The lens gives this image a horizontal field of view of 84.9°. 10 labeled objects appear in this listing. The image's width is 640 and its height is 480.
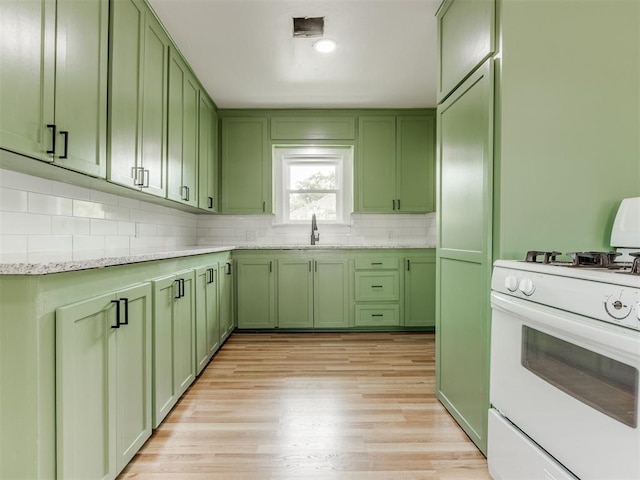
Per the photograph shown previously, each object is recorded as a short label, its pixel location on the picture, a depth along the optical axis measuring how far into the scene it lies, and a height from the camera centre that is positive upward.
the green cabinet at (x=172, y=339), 1.74 -0.57
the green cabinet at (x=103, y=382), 1.06 -0.53
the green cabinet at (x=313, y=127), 3.84 +1.22
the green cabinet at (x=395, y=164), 3.87 +0.84
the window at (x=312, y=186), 4.14 +0.63
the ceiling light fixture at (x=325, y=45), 2.44 +1.38
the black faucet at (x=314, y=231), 3.90 +0.09
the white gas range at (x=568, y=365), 0.86 -0.37
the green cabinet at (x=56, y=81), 1.11 +0.57
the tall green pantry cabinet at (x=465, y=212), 1.57 +0.14
